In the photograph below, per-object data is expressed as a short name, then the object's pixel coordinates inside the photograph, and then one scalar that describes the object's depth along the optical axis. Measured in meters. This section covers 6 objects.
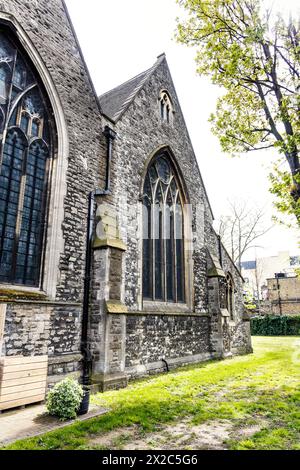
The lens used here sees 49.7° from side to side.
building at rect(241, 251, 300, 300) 55.56
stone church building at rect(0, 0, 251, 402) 7.41
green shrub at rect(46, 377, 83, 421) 5.65
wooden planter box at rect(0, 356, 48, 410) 5.99
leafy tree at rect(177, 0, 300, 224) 9.68
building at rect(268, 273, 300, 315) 42.09
